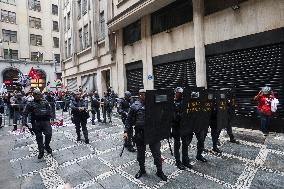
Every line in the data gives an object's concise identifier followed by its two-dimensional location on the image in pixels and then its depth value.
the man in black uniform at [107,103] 14.80
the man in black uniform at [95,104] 14.73
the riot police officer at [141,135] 5.93
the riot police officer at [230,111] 8.53
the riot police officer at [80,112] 9.85
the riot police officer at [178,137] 6.43
